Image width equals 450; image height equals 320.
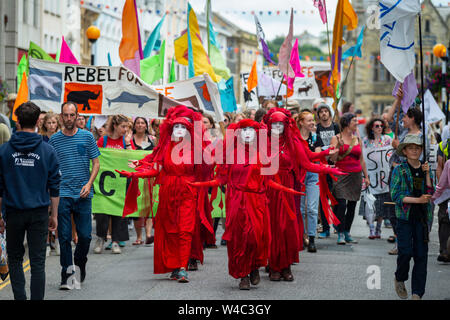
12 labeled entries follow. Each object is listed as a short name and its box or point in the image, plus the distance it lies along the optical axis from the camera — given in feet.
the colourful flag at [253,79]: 65.85
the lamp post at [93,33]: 77.81
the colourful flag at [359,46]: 60.23
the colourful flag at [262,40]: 67.21
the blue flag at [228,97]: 62.13
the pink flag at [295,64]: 55.44
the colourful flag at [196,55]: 56.24
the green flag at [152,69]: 62.69
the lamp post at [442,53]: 90.74
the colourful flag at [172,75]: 70.33
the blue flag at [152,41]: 71.61
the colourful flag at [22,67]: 57.00
